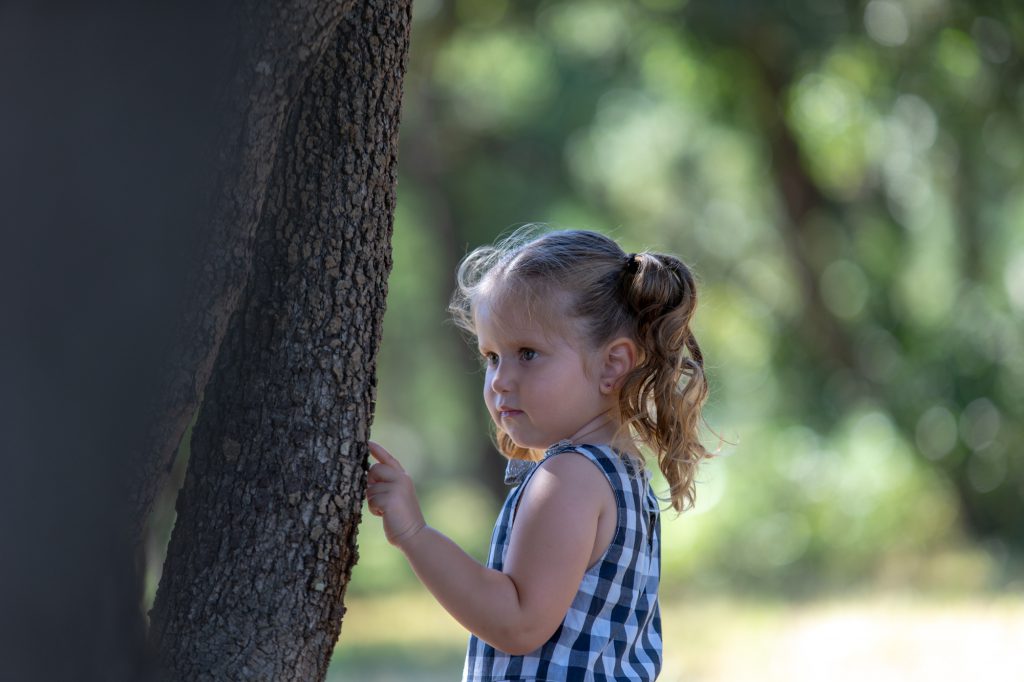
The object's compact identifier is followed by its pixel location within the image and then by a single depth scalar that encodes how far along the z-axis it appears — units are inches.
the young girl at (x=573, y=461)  210.8
